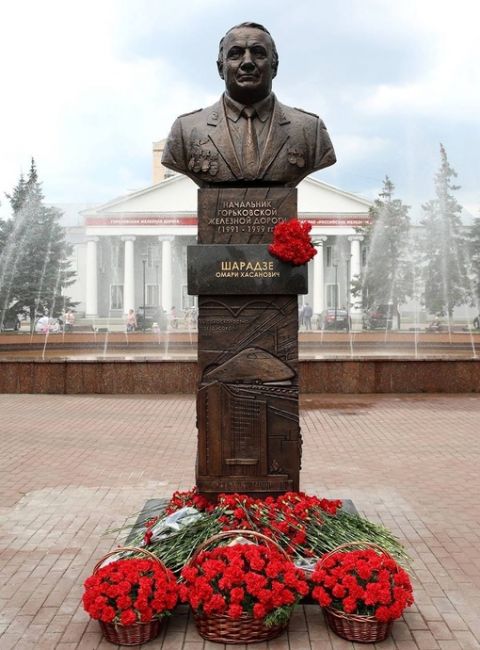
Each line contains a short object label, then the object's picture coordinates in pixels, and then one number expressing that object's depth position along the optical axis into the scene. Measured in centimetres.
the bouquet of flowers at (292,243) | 448
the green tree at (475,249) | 3525
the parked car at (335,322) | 3411
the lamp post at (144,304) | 3484
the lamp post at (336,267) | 4897
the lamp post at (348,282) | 4646
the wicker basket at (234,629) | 350
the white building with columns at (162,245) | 5022
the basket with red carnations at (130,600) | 348
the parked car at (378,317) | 3715
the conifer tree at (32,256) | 3309
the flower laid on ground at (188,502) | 462
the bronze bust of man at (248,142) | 465
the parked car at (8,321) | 3338
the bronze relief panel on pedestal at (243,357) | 463
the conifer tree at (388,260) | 3938
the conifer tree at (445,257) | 3634
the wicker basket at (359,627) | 352
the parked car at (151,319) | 3500
